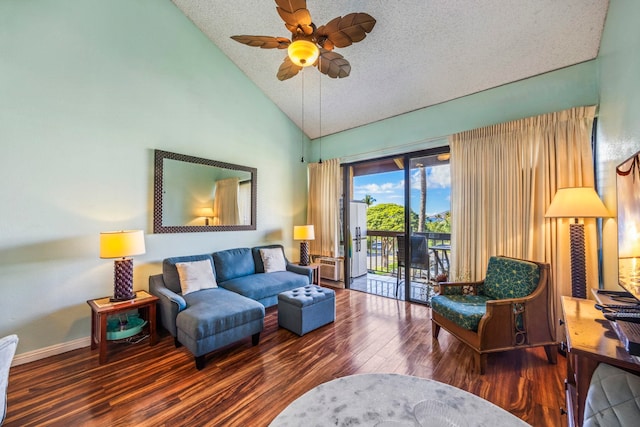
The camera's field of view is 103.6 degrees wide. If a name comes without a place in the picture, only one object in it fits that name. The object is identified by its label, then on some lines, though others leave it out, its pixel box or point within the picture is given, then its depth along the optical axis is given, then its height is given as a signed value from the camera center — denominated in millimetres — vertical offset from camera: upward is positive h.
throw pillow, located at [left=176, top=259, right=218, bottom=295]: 2885 -671
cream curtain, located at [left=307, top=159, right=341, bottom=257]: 4613 +250
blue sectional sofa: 2227 -859
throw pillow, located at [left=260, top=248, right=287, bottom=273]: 3865 -646
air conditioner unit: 4656 -938
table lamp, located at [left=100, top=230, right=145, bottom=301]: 2352 -308
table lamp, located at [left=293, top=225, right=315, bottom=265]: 4246 -309
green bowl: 2386 -1074
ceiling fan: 1769 +1415
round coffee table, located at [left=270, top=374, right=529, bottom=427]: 953 -778
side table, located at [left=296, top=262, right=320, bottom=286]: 4207 -932
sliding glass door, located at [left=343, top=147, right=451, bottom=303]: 3709 -78
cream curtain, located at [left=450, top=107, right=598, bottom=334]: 2514 +341
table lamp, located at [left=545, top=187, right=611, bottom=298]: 2107 +33
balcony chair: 3783 -548
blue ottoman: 2758 -1031
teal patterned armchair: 2133 -877
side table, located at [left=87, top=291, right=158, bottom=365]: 2230 -867
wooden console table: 1132 -634
